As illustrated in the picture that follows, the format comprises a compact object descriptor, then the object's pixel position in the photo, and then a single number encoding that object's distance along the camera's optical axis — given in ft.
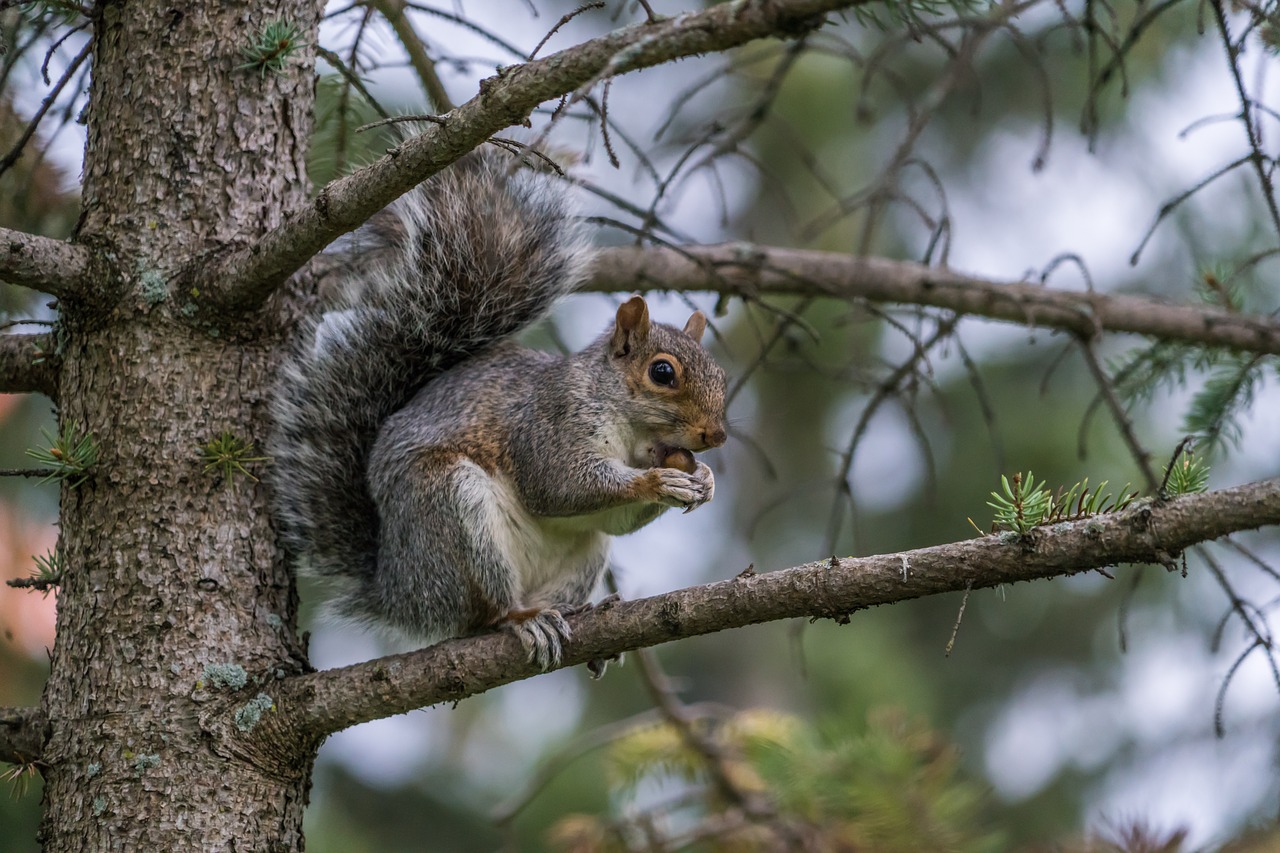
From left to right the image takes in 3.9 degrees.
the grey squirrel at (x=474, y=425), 24.14
